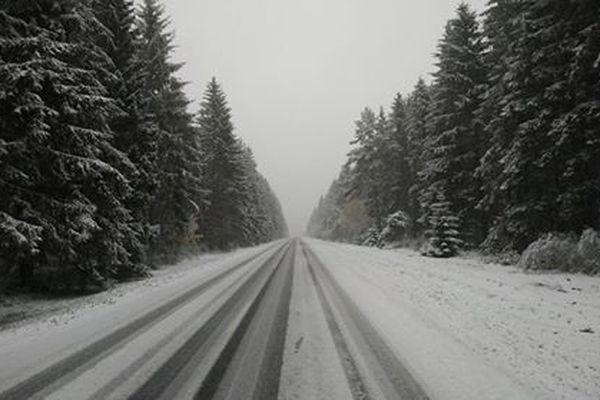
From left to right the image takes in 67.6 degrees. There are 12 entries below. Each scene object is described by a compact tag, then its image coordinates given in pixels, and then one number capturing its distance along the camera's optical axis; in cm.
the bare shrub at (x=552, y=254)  1455
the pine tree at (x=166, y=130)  2306
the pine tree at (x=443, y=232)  2453
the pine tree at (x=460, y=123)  2580
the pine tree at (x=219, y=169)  3800
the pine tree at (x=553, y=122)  1500
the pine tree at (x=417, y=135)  3497
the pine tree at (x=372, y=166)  4556
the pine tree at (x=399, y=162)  4066
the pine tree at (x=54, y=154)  1044
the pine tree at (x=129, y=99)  1693
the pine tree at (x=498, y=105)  1858
